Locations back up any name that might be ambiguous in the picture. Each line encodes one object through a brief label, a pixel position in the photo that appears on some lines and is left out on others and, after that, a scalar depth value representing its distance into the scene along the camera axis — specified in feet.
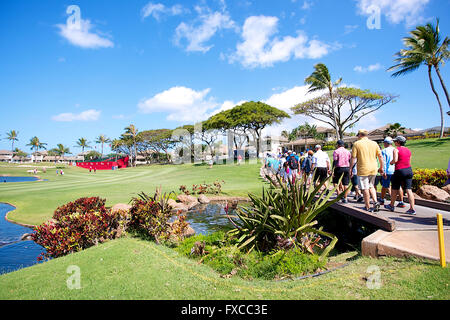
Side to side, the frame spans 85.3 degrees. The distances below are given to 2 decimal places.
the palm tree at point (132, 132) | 238.11
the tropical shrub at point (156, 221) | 21.35
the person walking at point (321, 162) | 30.30
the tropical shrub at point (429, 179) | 32.81
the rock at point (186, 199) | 45.14
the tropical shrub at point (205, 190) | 52.95
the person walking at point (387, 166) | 22.92
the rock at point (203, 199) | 46.88
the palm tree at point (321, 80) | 106.83
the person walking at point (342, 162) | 24.93
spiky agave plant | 15.75
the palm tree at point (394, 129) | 131.01
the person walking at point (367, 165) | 19.92
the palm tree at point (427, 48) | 84.33
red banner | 229.25
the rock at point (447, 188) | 29.33
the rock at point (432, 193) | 28.04
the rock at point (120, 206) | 31.58
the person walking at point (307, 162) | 41.71
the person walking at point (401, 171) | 19.38
